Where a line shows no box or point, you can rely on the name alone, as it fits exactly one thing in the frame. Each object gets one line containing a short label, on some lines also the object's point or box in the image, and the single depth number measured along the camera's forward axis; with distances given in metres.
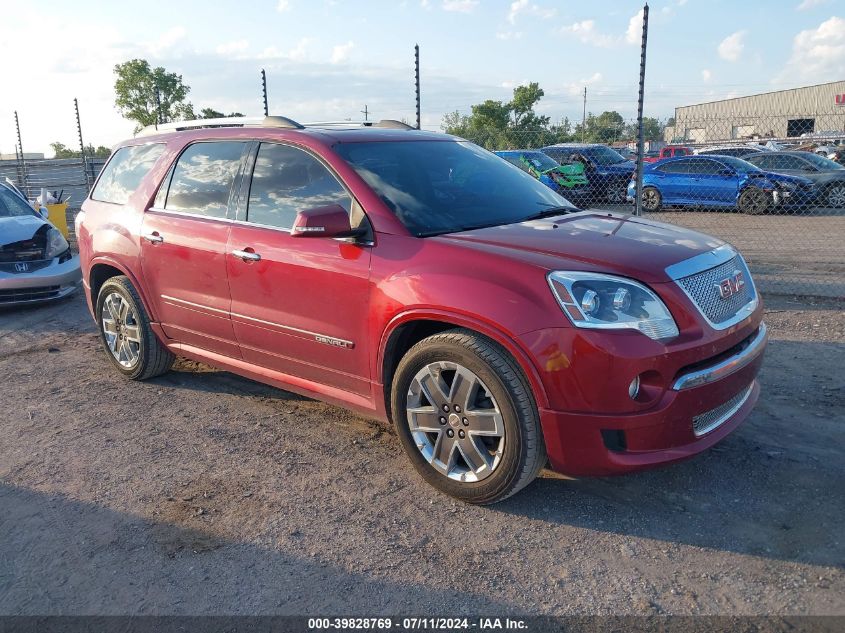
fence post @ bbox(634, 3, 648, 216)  6.98
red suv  3.06
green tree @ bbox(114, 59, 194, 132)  49.78
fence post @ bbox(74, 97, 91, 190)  12.94
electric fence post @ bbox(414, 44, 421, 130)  8.84
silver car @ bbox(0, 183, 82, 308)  8.08
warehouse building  53.72
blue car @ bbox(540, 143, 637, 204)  17.53
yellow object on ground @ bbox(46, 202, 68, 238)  12.75
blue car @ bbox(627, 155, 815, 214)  15.61
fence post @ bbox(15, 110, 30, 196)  18.03
